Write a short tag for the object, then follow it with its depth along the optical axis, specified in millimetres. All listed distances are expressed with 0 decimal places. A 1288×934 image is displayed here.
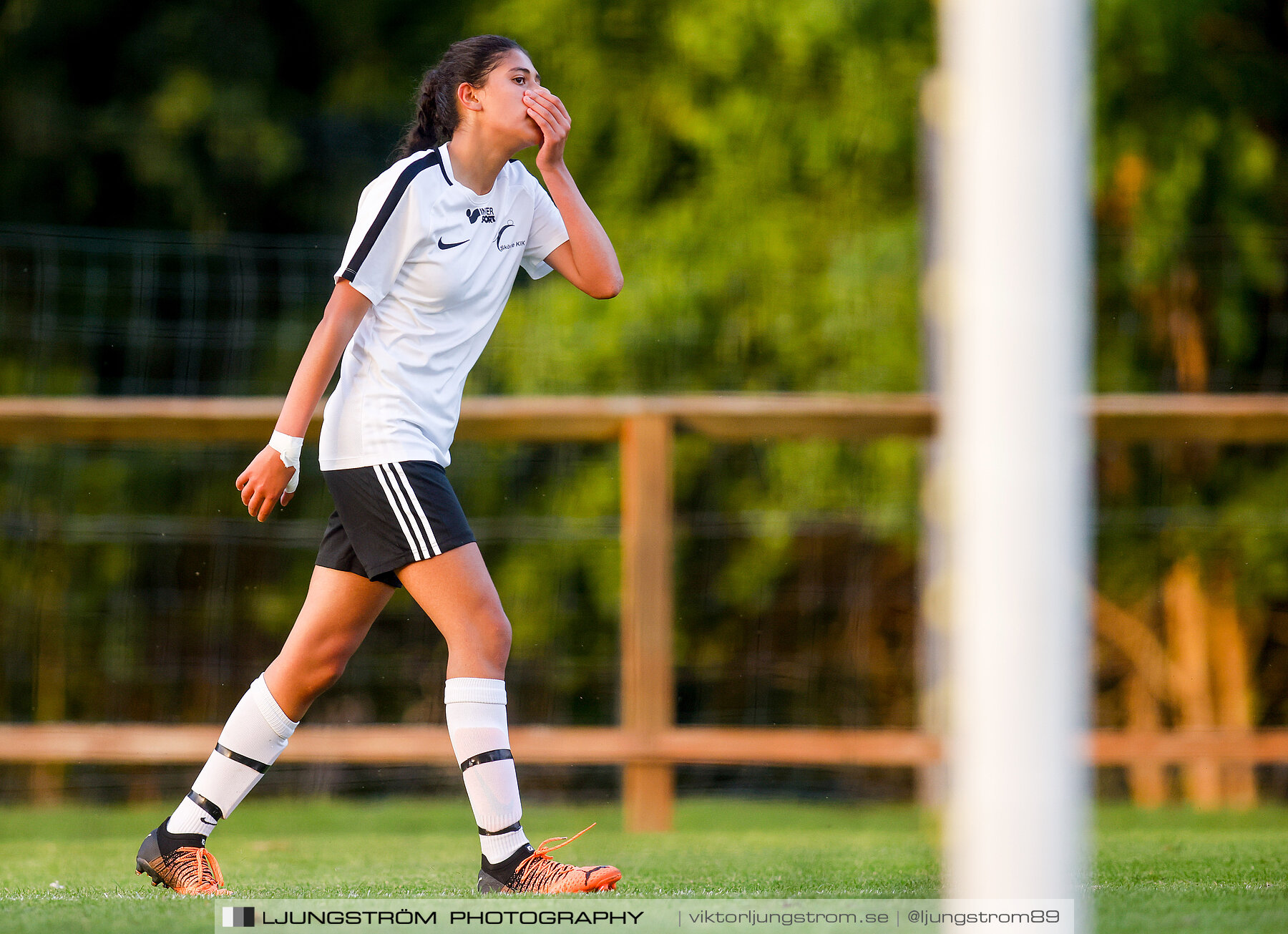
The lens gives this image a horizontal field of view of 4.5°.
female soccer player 31761
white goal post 28406
